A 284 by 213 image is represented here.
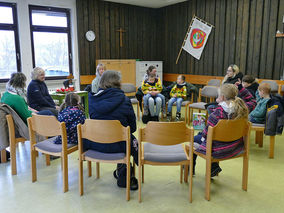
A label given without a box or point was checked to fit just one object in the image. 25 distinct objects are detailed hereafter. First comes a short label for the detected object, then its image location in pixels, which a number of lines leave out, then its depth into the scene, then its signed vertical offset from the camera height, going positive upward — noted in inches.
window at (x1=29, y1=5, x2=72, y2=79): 261.2 +25.1
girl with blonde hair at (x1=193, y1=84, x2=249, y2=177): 96.0 -18.6
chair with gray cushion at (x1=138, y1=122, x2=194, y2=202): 88.7 -26.0
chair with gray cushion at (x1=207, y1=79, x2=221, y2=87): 247.3 -17.2
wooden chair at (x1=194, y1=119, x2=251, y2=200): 92.3 -25.3
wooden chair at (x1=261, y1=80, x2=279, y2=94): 211.2 -18.4
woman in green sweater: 125.6 -15.9
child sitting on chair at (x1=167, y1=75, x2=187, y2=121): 215.9 -24.9
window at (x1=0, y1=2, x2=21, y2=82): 242.2 +20.8
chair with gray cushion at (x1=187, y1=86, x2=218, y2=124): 200.5 -23.8
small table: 188.9 -24.2
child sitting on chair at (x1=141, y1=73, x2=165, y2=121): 208.1 -25.2
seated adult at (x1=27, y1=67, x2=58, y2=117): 155.9 -17.4
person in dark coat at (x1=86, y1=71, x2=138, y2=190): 98.1 -17.0
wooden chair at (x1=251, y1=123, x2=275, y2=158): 137.7 -39.5
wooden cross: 307.7 +39.0
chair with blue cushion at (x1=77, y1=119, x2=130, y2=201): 91.0 -26.0
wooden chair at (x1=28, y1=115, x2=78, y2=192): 99.3 -29.7
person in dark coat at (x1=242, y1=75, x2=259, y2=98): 166.9 -12.7
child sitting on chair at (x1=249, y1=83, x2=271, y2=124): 141.7 -22.2
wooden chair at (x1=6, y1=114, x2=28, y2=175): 116.7 -35.0
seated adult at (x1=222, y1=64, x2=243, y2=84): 199.0 -7.5
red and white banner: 277.6 +29.0
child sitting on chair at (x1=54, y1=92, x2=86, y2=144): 108.7 -22.1
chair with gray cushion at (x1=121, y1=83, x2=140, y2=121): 228.1 -22.3
